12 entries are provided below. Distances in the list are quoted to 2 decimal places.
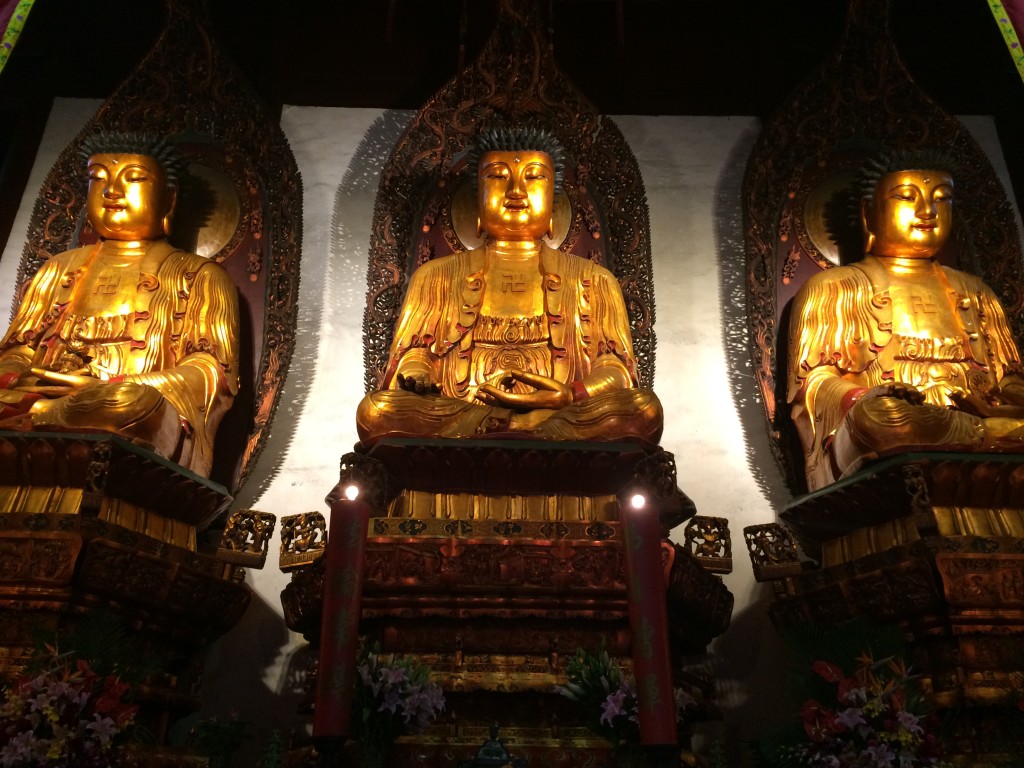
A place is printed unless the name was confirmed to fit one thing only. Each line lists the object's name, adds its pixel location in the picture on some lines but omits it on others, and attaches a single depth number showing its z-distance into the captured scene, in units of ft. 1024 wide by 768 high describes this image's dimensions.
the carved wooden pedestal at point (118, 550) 9.59
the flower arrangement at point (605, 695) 7.46
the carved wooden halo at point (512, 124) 15.55
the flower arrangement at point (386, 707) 7.39
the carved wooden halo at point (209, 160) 15.48
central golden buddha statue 11.18
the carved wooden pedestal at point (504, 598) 8.98
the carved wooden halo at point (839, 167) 15.38
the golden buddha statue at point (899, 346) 11.14
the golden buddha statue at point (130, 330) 11.17
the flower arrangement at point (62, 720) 7.66
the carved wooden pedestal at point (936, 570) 9.40
